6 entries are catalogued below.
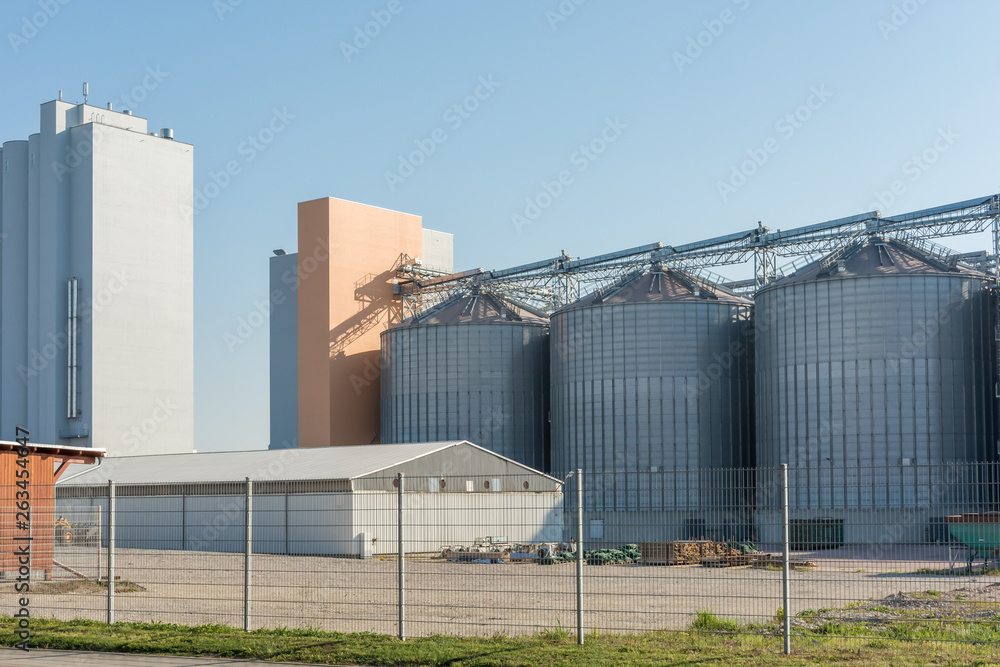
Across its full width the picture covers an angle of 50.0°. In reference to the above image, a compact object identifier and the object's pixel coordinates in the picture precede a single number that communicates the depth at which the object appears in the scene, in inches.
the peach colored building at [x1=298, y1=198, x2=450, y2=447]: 2982.3
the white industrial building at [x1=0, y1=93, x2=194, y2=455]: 2913.4
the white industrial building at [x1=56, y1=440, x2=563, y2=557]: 1643.7
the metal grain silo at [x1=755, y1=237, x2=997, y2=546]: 2090.3
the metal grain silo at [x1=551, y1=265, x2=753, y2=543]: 2393.0
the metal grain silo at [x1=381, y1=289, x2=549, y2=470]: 2755.9
